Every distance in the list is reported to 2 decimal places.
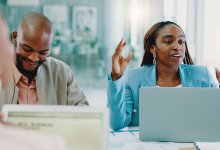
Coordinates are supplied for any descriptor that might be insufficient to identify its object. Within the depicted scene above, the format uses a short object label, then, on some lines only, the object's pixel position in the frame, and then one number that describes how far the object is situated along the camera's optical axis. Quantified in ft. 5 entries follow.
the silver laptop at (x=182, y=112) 7.21
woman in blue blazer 8.96
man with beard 8.21
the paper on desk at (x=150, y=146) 7.20
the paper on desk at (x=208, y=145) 7.20
